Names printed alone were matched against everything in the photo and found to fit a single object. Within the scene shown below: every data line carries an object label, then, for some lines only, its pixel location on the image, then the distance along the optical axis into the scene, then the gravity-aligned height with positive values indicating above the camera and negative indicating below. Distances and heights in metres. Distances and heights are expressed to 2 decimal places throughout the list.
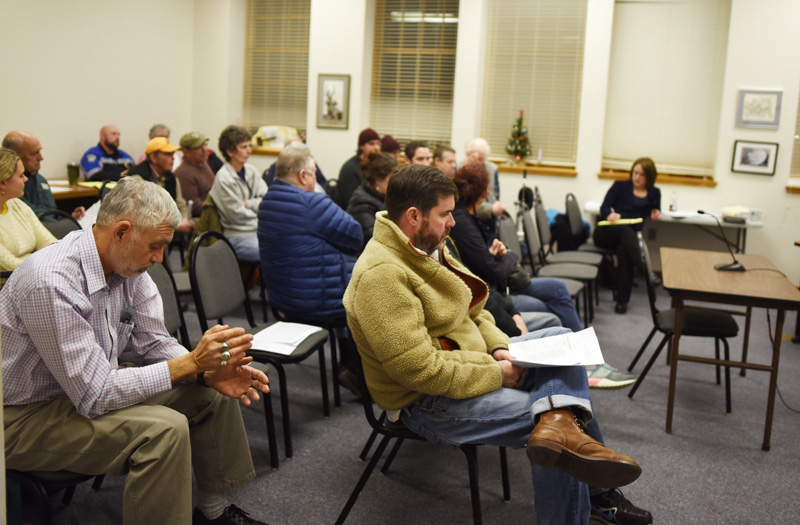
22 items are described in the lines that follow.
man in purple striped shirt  1.72 -0.60
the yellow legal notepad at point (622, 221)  6.01 -0.51
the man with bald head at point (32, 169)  4.11 -0.24
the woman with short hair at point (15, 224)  2.90 -0.45
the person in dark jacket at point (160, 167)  4.93 -0.22
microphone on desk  3.59 -0.51
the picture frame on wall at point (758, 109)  6.46 +0.56
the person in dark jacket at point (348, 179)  5.44 -0.25
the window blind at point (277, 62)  8.30 +0.97
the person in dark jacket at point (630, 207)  5.98 -0.39
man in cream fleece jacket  1.86 -0.64
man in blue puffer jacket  3.24 -0.49
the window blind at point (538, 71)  7.19 +0.89
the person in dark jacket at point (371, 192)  3.87 -0.25
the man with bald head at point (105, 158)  6.58 -0.24
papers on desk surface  6.28 -0.44
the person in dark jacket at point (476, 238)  3.31 -0.40
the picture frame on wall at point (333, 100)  7.71 +0.51
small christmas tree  7.33 +0.16
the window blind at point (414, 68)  7.76 +0.93
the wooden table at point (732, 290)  2.97 -0.53
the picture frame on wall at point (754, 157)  6.53 +0.12
